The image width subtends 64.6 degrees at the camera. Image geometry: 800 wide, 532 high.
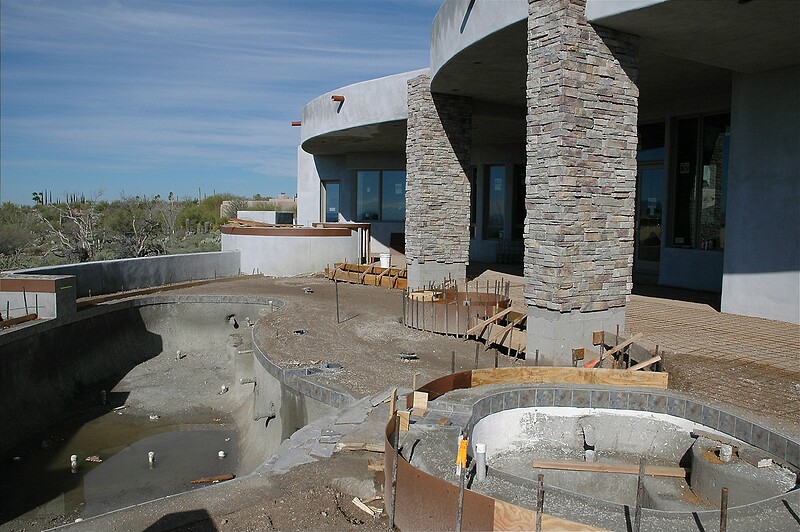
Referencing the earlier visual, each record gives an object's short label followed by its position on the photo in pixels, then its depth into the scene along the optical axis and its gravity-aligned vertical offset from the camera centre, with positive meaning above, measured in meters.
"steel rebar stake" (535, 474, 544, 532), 4.37 -1.96
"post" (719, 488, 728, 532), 4.29 -1.99
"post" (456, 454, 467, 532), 4.59 -2.05
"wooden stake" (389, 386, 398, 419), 7.16 -2.09
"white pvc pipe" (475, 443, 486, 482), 5.43 -2.09
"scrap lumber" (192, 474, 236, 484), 10.41 -4.27
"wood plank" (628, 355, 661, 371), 8.55 -1.88
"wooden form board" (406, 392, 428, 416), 7.21 -2.09
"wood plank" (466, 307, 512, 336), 12.45 -1.95
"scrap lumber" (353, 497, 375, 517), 5.71 -2.60
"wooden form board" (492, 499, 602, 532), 4.42 -2.10
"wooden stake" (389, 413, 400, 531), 5.38 -2.34
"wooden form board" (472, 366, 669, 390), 8.13 -2.00
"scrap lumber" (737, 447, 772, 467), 6.27 -2.35
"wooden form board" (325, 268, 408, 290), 20.94 -1.97
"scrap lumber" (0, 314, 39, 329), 12.56 -2.10
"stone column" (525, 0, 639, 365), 9.66 +0.75
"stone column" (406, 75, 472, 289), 16.81 +1.04
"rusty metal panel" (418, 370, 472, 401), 7.65 -2.00
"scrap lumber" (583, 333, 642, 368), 9.35 -1.87
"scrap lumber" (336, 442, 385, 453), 6.91 -2.48
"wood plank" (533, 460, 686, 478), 6.79 -2.68
